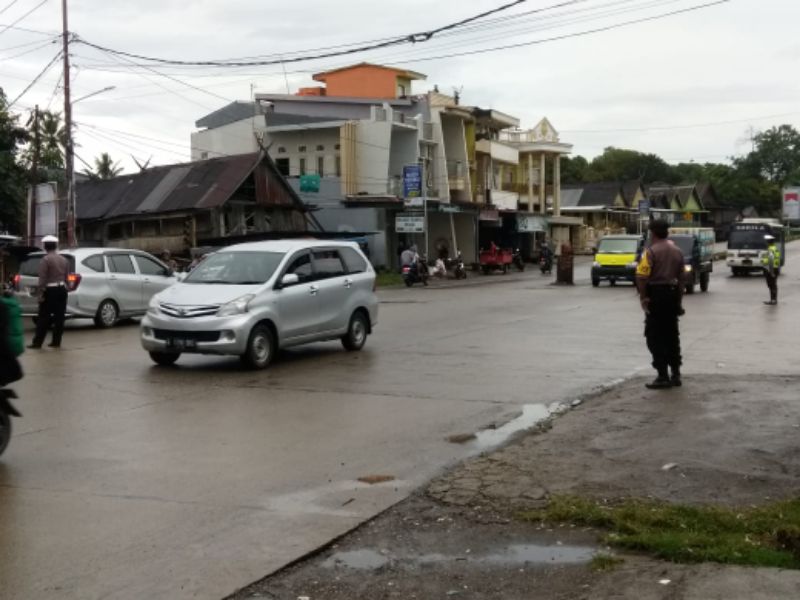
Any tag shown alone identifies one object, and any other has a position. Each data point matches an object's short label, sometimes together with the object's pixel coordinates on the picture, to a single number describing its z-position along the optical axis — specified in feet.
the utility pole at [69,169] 102.37
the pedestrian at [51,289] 50.42
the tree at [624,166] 406.80
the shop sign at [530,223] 215.92
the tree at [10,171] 116.67
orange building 203.31
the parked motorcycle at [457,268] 162.09
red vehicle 178.81
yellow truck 121.80
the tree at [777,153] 474.08
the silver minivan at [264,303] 41.01
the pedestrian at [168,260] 100.89
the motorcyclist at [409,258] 139.44
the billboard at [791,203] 324.66
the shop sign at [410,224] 153.89
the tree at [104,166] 227.20
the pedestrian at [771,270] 84.02
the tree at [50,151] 142.61
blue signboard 160.15
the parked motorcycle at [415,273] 138.69
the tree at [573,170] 393.70
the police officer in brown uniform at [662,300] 35.65
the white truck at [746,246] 149.28
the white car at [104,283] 61.77
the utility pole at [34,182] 113.39
